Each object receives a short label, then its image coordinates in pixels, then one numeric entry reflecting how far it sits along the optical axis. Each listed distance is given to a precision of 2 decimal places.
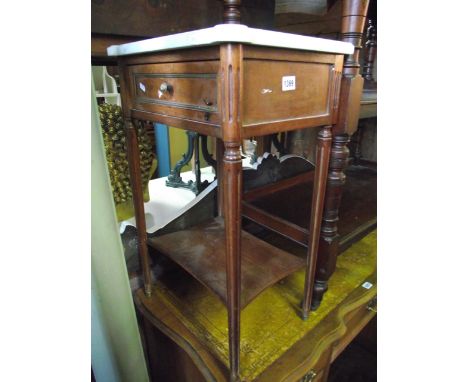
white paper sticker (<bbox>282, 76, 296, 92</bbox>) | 0.54
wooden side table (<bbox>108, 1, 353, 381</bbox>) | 0.47
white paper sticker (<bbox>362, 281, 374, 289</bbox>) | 0.97
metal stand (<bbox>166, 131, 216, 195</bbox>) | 1.29
